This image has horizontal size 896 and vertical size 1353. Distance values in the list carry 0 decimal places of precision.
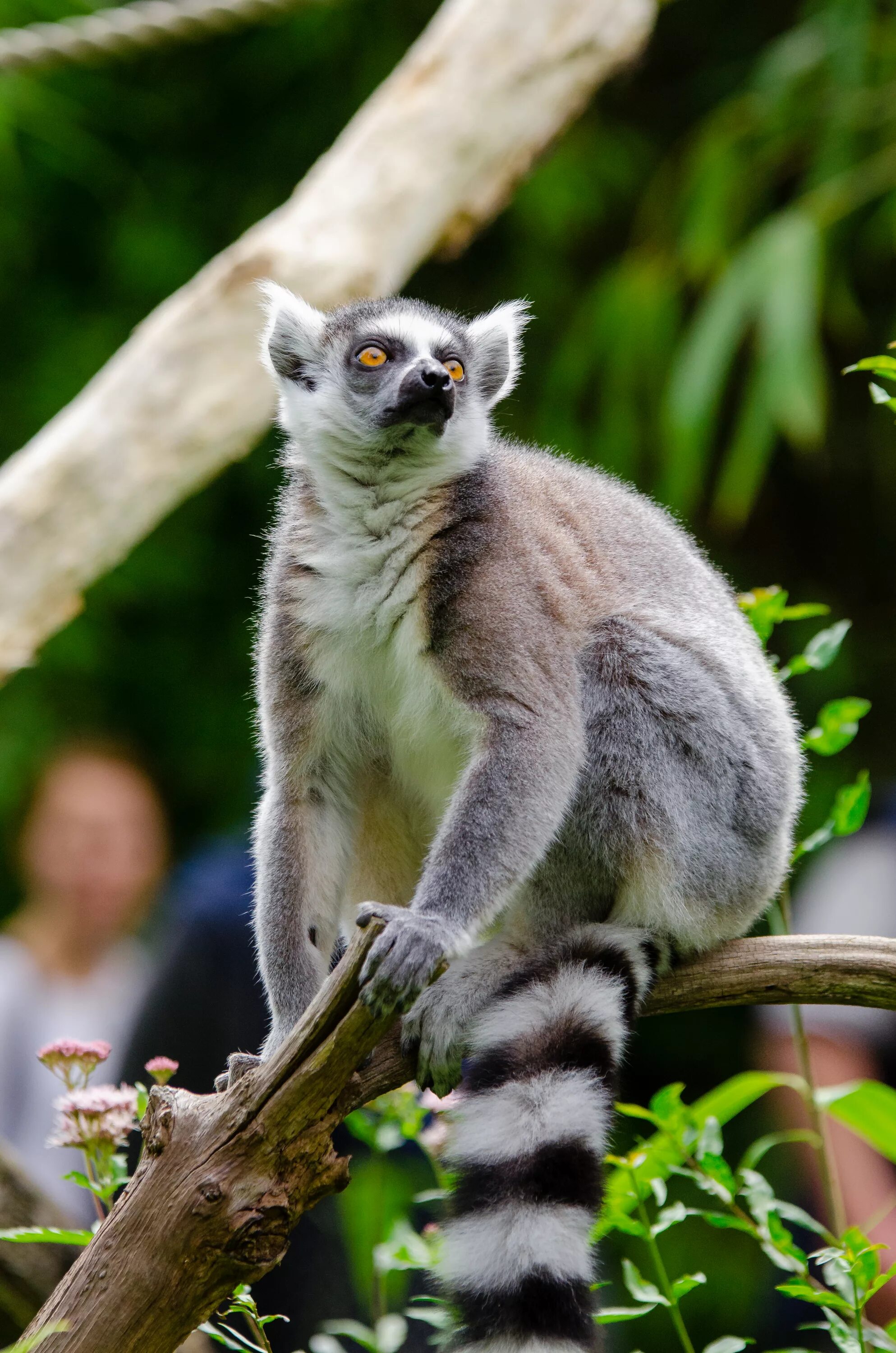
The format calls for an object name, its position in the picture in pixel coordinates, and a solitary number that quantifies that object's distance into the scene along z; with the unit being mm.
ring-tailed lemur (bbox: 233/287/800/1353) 4453
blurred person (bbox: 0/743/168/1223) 7648
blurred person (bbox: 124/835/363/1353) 6375
